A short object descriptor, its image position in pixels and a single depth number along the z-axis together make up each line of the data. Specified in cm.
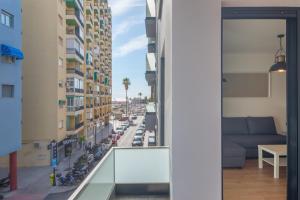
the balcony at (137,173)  233
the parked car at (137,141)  1299
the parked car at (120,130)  1689
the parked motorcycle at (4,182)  831
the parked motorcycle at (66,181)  865
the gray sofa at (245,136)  311
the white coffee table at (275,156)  282
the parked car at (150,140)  1062
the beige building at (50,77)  1074
